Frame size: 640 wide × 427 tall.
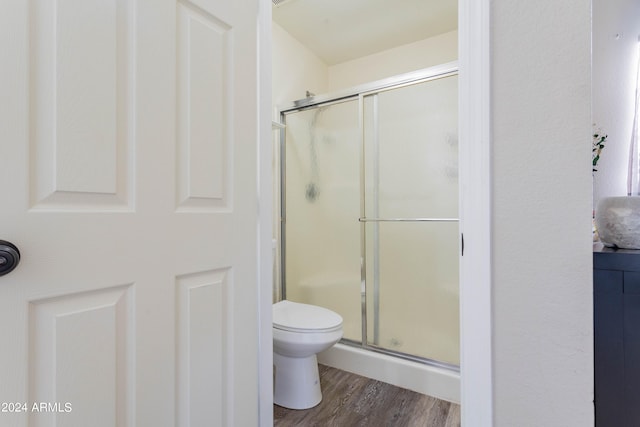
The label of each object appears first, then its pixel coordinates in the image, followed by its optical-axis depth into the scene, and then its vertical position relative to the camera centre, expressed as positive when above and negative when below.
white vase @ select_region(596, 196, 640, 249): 0.85 -0.03
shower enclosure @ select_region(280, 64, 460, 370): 2.00 +0.02
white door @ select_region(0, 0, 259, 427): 0.58 +0.01
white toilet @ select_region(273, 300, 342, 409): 1.59 -0.73
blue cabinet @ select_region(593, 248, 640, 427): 0.81 -0.33
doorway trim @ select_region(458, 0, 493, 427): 0.83 +0.01
